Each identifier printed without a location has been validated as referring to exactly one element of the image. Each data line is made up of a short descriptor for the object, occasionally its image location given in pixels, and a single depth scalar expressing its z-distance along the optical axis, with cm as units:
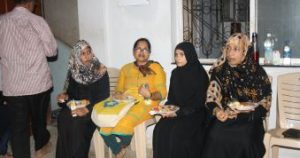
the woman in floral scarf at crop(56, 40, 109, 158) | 323
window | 346
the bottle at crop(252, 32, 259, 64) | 323
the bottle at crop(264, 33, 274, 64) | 328
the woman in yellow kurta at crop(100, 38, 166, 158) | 308
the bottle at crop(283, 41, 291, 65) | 322
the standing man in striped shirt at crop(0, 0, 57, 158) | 309
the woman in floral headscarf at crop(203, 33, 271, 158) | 267
